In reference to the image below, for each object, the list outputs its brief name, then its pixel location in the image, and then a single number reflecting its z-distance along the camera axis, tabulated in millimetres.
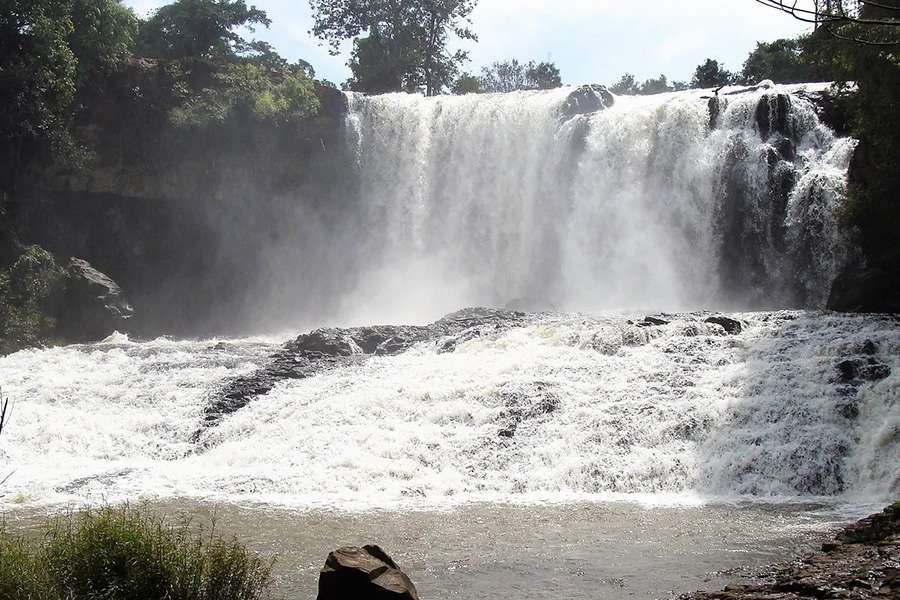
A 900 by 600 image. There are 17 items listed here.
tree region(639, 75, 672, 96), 68938
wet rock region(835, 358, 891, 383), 15076
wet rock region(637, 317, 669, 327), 19375
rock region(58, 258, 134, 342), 28688
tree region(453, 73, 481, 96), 56781
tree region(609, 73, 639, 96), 70562
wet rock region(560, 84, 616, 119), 32812
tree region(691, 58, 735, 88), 45344
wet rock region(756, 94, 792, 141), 26672
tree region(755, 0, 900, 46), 19906
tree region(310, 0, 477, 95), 52750
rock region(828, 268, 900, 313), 19984
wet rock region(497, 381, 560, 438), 15609
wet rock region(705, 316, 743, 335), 18531
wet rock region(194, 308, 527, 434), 19062
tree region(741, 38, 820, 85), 40031
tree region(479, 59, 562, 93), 71500
